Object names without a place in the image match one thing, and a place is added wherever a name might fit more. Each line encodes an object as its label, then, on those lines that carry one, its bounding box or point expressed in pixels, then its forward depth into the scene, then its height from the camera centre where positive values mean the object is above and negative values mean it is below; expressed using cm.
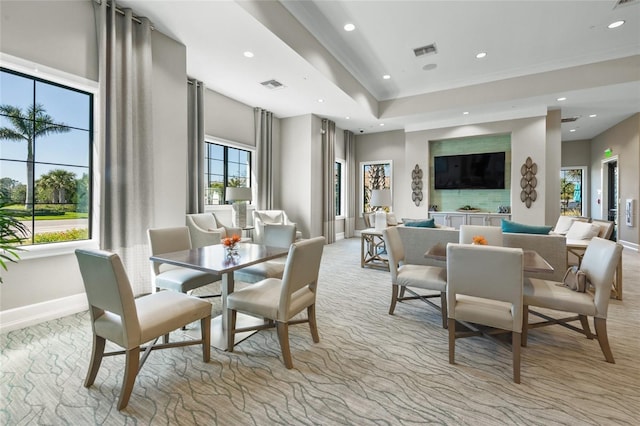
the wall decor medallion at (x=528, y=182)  662 +61
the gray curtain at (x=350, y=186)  909 +75
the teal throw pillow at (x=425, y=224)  427 -23
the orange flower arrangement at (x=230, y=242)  252 -28
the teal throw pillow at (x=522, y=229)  357 -26
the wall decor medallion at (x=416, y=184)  800 +69
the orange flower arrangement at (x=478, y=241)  275 -31
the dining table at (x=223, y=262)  218 -41
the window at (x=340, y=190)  920 +61
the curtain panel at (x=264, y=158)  675 +124
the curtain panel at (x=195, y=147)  499 +110
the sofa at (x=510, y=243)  333 -43
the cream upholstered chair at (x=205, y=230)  434 -34
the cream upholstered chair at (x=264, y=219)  603 -21
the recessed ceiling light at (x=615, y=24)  421 +271
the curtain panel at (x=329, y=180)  774 +80
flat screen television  736 +100
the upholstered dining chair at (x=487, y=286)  191 -54
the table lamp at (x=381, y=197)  577 +24
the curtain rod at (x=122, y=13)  317 +228
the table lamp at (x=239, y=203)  534 +13
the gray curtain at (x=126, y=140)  321 +81
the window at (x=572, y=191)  957 +58
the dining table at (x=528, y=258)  216 -44
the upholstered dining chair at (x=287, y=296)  203 -67
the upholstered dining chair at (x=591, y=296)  206 -67
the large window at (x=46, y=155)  281 +58
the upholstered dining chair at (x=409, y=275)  268 -65
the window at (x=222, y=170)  580 +86
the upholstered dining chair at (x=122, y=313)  161 -65
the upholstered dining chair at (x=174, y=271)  258 -59
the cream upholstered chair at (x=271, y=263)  290 -59
